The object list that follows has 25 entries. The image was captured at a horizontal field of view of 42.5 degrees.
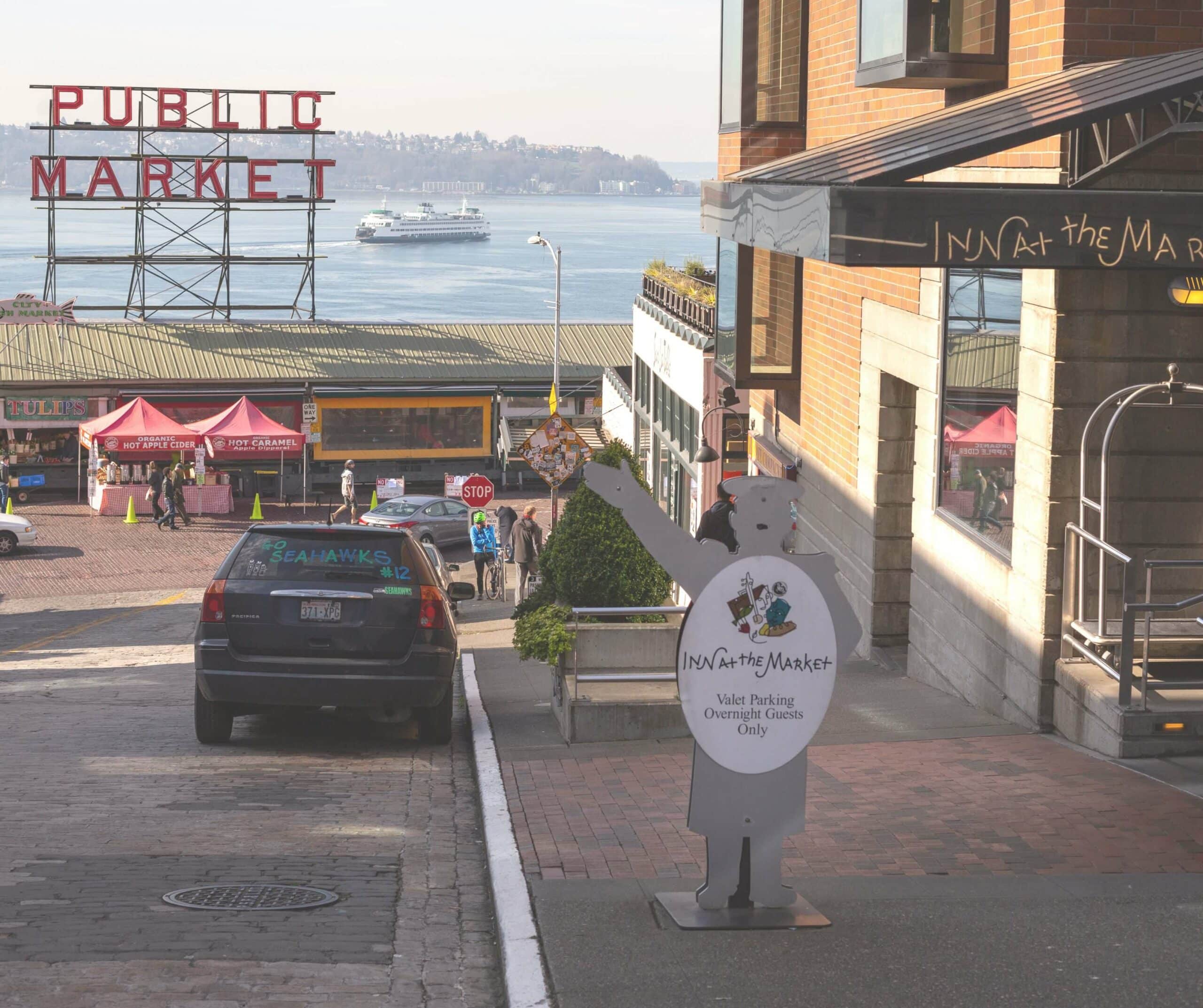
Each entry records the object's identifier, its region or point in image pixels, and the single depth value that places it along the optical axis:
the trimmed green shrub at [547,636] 11.28
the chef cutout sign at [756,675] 6.07
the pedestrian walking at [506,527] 29.20
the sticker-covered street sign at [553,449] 23.75
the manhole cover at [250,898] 6.55
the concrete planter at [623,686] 10.80
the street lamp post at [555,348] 39.81
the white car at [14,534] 33.34
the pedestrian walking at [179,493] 37.66
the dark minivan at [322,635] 10.38
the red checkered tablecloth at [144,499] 39.34
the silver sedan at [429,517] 34.00
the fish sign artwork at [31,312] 44.47
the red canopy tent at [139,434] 38.97
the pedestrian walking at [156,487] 37.53
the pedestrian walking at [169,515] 37.34
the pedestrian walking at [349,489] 38.16
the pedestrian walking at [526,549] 24.20
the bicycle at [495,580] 28.80
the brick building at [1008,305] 8.05
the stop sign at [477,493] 30.28
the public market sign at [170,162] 51.22
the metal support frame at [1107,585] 8.55
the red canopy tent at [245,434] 39.19
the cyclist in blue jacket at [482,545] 28.69
